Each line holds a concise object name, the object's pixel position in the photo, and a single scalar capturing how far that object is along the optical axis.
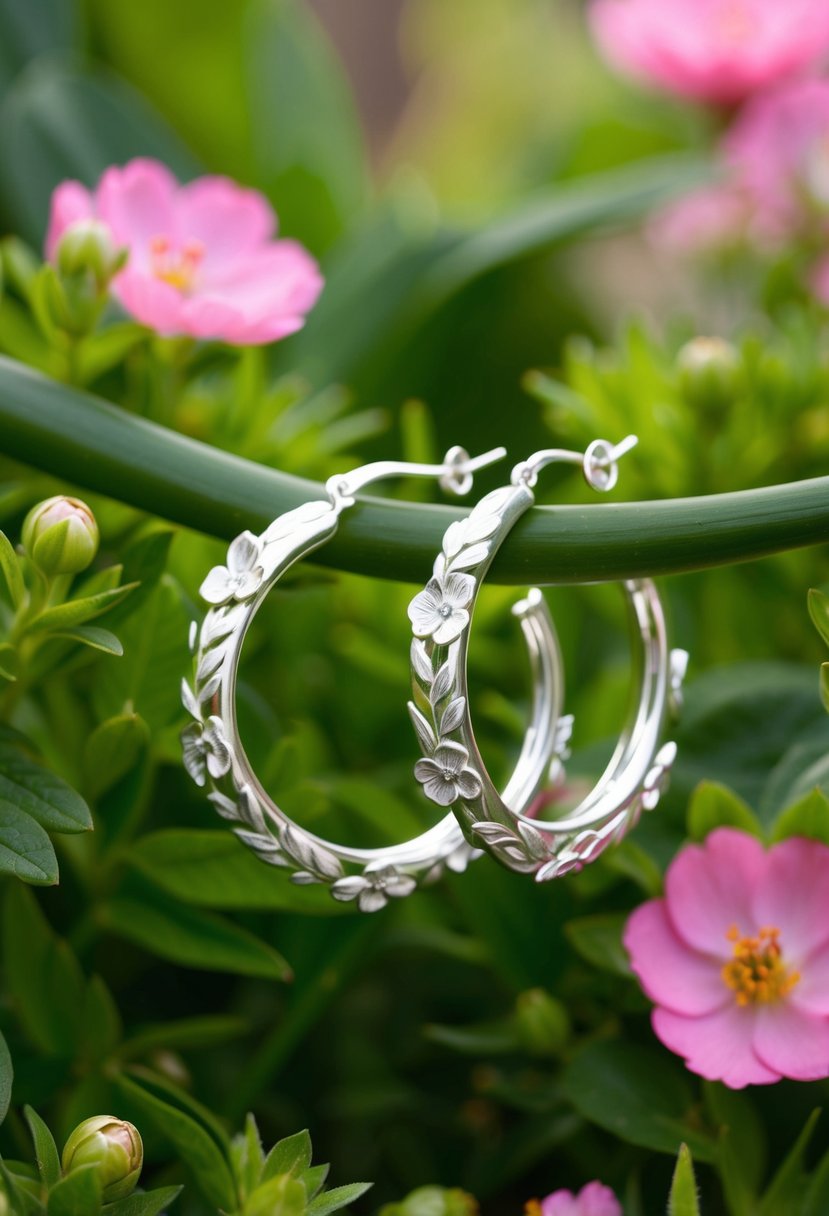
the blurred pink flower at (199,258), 0.37
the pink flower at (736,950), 0.35
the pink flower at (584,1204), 0.34
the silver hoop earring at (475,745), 0.33
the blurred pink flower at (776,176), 0.49
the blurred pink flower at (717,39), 0.53
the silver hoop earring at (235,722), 0.34
